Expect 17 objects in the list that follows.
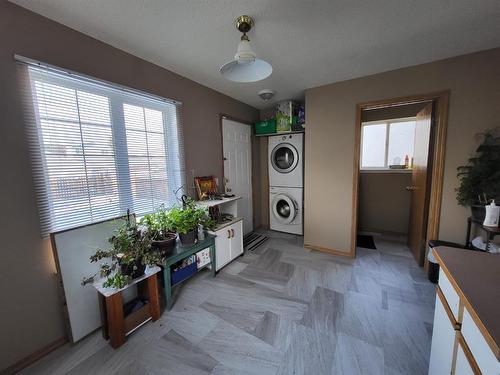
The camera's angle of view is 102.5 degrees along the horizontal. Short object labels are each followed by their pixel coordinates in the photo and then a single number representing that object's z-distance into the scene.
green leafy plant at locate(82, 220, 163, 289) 1.40
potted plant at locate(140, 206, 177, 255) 1.71
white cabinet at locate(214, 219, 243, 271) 2.33
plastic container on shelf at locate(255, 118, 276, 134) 3.34
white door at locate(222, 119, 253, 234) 3.01
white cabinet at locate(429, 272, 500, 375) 0.64
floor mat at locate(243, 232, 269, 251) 3.05
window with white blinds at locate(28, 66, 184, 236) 1.37
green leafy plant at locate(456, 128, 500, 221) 1.76
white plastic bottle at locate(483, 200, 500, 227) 1.69
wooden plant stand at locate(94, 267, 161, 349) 1.40
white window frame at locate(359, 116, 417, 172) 3.20
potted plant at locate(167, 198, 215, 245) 1.85
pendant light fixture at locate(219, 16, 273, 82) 1.14
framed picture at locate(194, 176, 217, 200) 2.46
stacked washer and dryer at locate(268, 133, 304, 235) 3.29
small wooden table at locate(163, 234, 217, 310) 1.76
